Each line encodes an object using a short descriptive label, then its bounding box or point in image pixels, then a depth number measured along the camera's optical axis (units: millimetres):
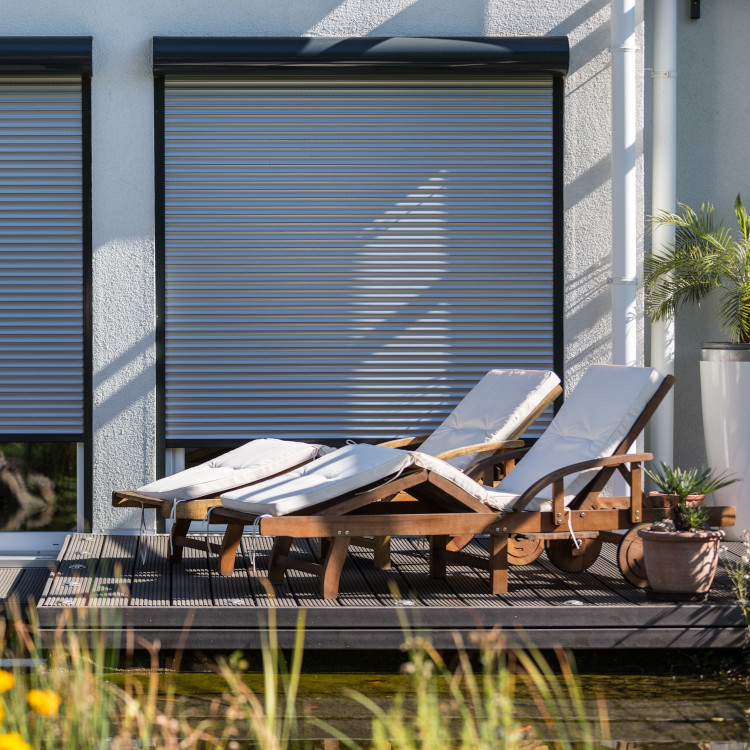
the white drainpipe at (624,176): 12664
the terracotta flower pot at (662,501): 8844
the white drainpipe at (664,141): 13547
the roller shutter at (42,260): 12727
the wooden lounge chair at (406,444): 9766
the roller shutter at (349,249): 12852
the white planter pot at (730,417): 11672
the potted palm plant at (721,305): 11727
